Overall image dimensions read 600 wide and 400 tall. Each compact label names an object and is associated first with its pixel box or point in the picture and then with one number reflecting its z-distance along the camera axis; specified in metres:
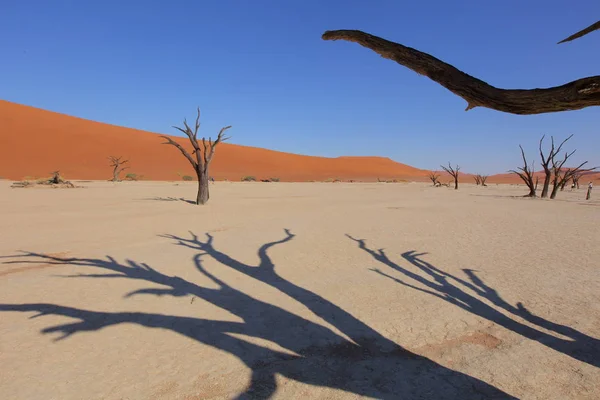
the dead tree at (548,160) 16.69
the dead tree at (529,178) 17.34
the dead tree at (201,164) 11.59
